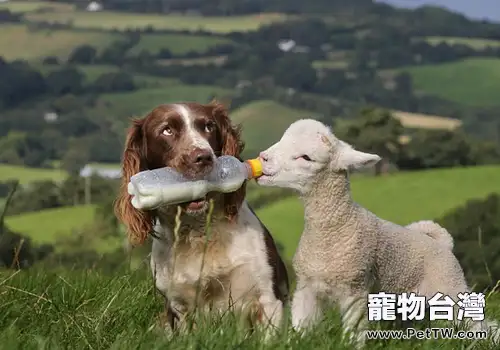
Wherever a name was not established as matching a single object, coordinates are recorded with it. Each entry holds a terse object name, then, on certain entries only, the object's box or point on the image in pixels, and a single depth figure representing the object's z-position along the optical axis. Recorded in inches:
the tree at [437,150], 3767.2
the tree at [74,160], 4092.0
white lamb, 231.1
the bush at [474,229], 1218.6
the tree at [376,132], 3390.3
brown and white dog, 249.4
